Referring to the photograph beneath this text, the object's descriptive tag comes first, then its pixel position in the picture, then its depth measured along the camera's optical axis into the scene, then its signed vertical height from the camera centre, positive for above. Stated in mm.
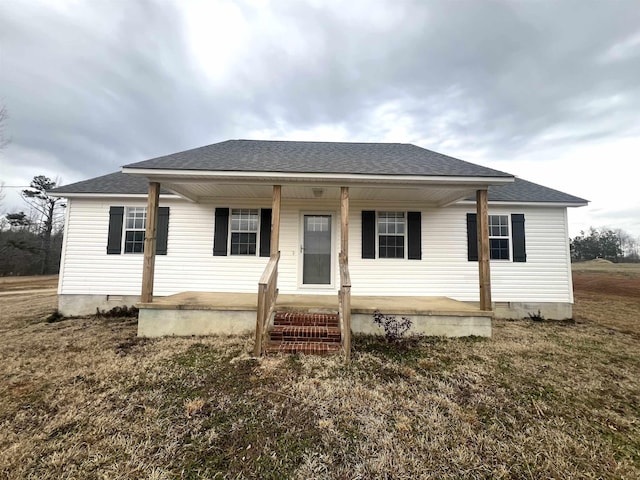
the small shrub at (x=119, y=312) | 6801 -1486
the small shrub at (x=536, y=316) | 6945 -1475
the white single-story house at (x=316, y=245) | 6945 +329
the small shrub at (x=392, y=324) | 4945 -1224
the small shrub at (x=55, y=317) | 6496 -1582
